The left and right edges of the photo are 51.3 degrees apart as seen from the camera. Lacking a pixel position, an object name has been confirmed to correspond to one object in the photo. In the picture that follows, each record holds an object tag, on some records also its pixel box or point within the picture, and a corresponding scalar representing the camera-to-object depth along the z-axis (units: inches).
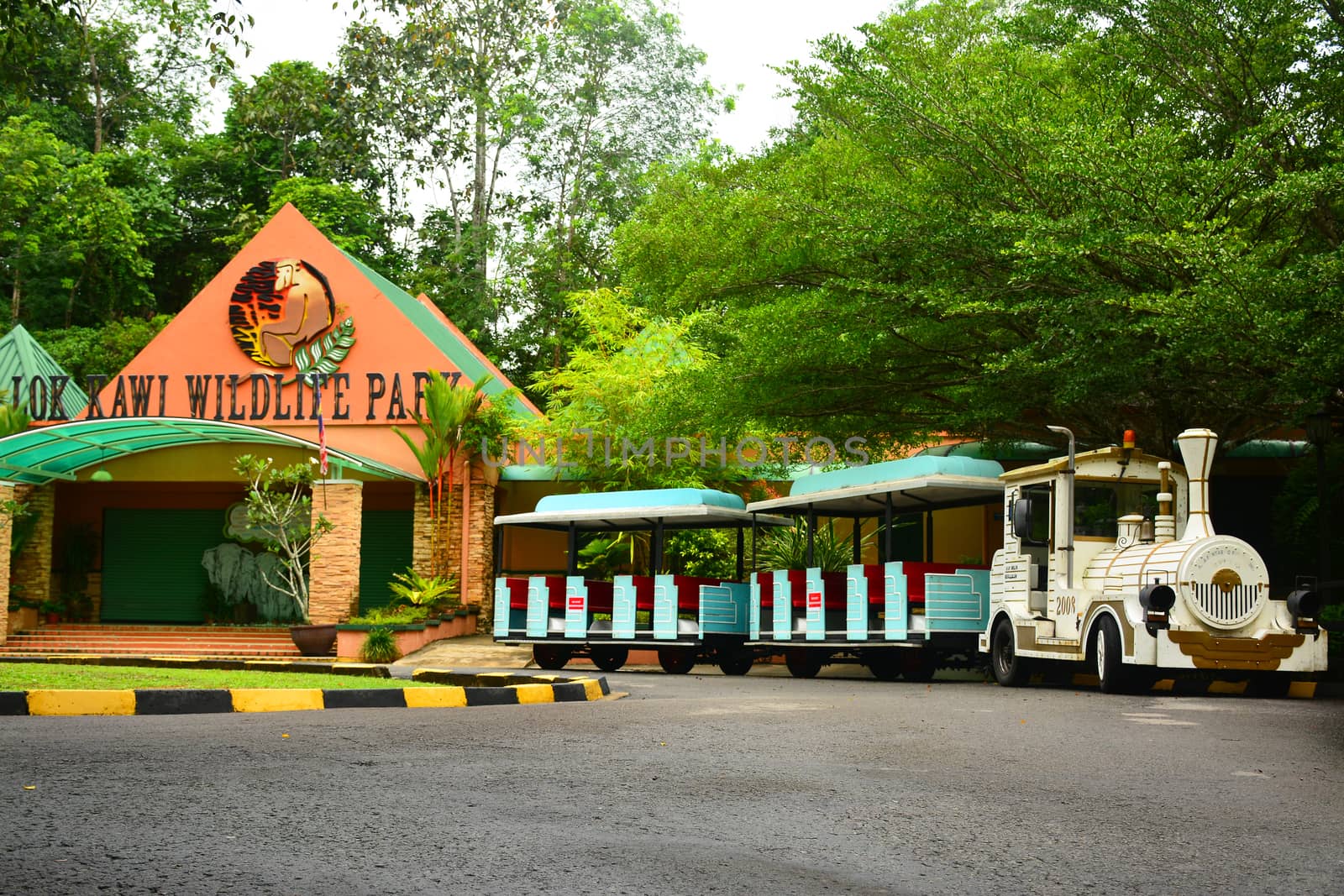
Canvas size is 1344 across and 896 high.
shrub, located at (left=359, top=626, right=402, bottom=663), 808.9
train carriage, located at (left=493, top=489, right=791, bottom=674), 734.5
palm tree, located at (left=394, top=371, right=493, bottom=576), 971.9
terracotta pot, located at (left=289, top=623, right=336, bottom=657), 840.9
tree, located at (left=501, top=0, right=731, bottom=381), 1464.1
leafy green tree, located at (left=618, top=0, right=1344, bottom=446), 562.6
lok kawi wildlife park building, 1000.9
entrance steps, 884.6
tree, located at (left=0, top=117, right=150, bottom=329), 1327.5
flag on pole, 852.6
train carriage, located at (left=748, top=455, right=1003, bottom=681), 621.0
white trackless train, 491.2
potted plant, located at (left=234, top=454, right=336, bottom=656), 834.2
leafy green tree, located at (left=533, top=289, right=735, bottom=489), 925.8
